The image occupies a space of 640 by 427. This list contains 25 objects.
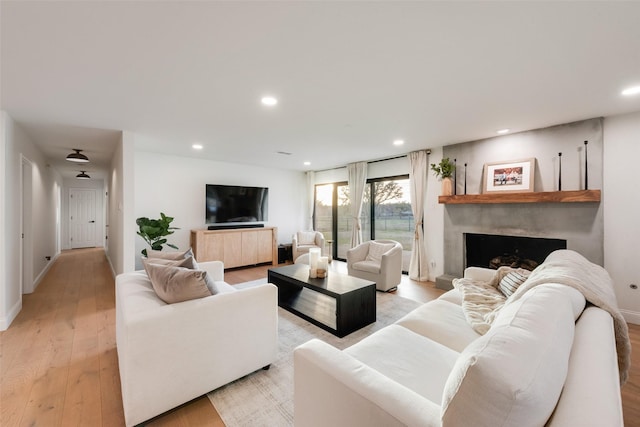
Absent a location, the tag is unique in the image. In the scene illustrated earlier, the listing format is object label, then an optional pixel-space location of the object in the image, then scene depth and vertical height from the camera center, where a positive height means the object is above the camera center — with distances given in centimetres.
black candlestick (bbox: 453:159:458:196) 421 +52
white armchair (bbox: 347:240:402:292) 387 -80
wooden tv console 506 -69
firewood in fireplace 367 -73
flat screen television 548 +18
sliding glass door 516 -3
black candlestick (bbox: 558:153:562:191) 330 +50
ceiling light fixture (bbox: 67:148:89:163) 414 +89
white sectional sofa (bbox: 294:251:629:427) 65 -50
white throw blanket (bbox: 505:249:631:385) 129 -41
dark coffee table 260 -101
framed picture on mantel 350 +49
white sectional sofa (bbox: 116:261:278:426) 147 -83
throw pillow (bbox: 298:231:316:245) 618 -61
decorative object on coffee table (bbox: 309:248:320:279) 314 -60
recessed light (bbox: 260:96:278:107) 253 +110
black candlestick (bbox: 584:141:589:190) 313 +45
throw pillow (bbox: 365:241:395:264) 423 -63
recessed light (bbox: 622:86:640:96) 231 +108
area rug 158 -123
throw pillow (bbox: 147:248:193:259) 241 -39
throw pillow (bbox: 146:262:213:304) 171 -47
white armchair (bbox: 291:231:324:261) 602 -68
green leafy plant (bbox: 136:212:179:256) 425 -27
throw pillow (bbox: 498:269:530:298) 203 -56
